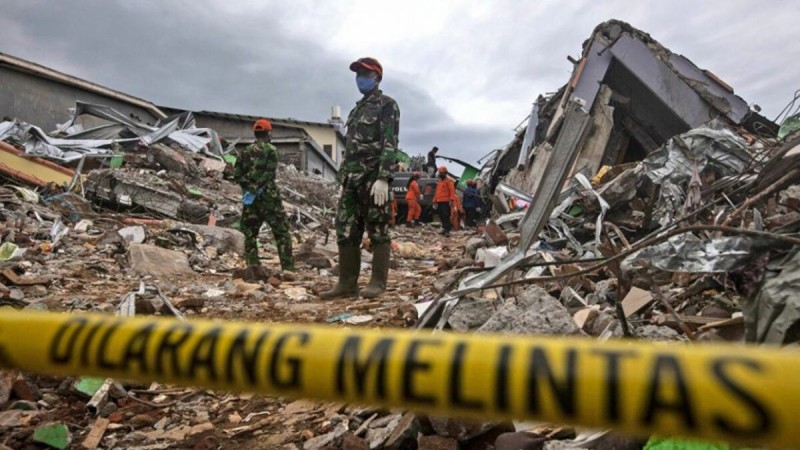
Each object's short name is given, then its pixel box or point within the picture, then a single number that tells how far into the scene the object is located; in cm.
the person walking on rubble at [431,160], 1856
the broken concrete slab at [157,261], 550
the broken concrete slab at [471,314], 246
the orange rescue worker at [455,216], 1330
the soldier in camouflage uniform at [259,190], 556
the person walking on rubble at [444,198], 1269
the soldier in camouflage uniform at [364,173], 436
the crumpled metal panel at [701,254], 188
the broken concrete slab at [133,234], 676
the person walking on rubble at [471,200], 1362
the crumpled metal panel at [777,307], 145
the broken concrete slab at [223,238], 735
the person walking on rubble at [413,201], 1371
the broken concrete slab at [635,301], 241
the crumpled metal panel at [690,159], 496
